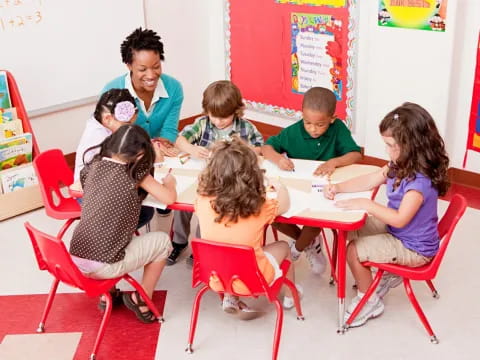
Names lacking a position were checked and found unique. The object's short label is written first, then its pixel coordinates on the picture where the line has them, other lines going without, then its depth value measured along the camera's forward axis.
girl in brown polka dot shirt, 2.61
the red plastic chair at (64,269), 2.48
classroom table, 2.49
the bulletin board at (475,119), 3.97
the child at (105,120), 3.02
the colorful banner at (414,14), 3.87
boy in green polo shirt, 2.96
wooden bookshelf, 4.00
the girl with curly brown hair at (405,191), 2.54
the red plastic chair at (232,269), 2.34
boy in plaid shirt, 3.05
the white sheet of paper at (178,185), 2.72
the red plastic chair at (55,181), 3.09
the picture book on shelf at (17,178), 3.97
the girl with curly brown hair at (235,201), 2.41
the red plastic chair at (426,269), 2.56
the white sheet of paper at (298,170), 2.88
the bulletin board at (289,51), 4.55
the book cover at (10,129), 3.98
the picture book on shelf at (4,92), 4.02
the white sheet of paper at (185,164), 3.03
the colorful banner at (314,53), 4.60
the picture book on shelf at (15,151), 3.96
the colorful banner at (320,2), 4.45
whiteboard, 4.23
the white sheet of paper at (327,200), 2.58
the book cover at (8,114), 4.02
